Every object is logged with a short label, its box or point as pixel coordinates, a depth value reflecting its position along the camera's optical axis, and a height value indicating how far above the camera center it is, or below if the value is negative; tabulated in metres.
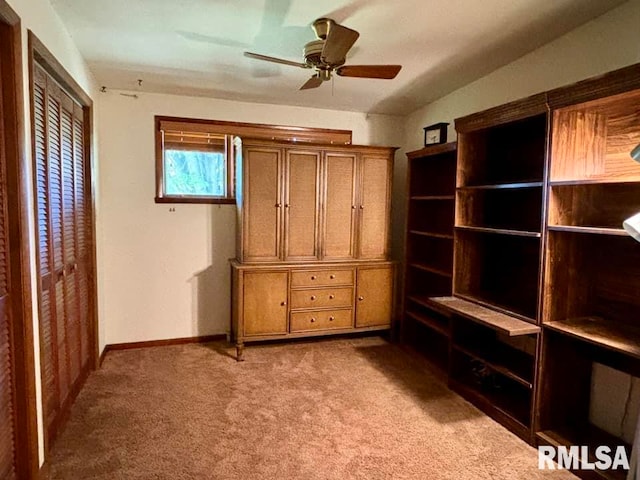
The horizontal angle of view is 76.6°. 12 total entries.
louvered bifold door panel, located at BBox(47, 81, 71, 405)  2.23 -0.09
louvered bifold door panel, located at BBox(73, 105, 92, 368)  2.83 -0.24
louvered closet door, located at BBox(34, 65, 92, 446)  2.08 -0.22
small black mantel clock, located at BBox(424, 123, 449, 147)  3.47 +0.67
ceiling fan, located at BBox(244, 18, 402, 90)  2.16 +0.90
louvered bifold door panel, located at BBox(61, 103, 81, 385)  2.51 -0.22
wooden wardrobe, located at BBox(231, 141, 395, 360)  3.56 -0.30
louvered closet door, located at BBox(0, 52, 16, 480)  1.65 -0.62
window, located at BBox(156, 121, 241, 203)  3.79 +0.42
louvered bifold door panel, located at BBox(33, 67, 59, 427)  1.99 -0.29
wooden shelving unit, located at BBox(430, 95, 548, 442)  2.63 -0.33
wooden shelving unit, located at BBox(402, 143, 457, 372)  3.69 -0.34
